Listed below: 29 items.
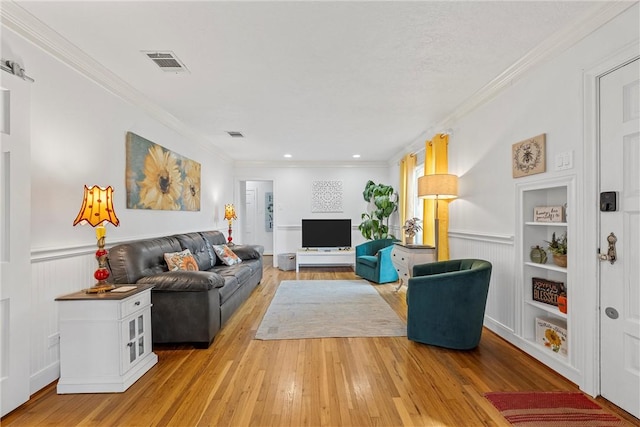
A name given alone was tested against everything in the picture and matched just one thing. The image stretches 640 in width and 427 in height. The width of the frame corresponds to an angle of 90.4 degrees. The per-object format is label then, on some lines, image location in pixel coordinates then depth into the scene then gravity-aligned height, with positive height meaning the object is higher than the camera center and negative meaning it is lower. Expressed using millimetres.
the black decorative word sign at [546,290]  2537 -628
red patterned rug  1847 -1212
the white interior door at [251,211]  9555 +110
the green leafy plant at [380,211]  6703 +64
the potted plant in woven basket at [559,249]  2427 -279
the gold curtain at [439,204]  4160 +130
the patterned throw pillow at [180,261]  3449 -514
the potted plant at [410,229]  4797 -235
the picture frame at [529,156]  2553 +484
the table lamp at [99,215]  2230 +2
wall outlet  2327 -919
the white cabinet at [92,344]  2199 -897
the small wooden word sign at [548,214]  2461 -5
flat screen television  7320 -432
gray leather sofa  2859 -733
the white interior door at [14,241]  1926 -161
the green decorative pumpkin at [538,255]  2650 -349
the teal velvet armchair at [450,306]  2717 -819
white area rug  3273 -1213
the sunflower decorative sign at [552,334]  2432 -970
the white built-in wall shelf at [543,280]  2324 -554
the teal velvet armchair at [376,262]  5578 -861
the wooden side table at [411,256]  4195 -569
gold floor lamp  3768 +335
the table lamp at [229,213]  6184 +33
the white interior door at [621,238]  1878 -153
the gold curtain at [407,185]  5683 +541
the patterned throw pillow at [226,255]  4771 -609
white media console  6871 -929
